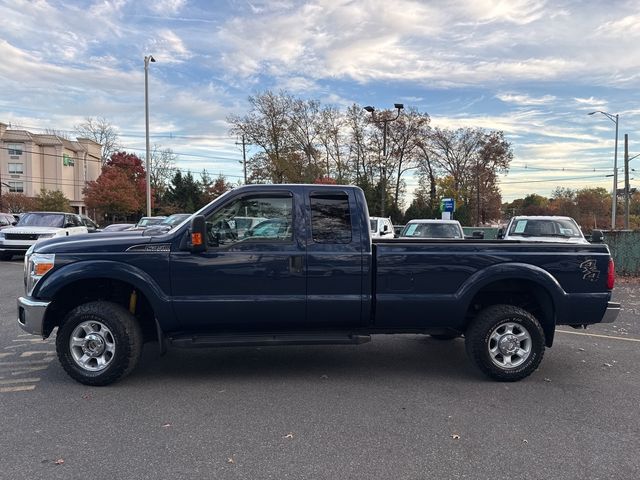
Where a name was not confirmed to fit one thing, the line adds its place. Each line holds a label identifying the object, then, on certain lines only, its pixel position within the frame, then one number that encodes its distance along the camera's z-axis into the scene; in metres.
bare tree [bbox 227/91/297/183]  42.97
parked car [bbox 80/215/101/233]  19.61
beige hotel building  64.12
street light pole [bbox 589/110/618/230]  34.82
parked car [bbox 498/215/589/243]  13.00
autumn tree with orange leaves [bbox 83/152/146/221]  49.50
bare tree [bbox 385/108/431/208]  45.59
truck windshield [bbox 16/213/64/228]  17.48
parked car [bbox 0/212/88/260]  16.56
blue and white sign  26.36
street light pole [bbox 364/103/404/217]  27.35
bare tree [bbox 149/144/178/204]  67.70
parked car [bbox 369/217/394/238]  19.12
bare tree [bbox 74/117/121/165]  73.97
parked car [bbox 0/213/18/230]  23.99
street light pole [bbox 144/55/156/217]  29.92
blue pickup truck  4.76
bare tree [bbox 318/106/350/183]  44.69
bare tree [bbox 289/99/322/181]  43.53
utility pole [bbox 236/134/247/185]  45.50
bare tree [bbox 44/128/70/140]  68.44
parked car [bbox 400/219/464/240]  14.56
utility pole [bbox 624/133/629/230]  33.00
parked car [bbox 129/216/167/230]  24.11
